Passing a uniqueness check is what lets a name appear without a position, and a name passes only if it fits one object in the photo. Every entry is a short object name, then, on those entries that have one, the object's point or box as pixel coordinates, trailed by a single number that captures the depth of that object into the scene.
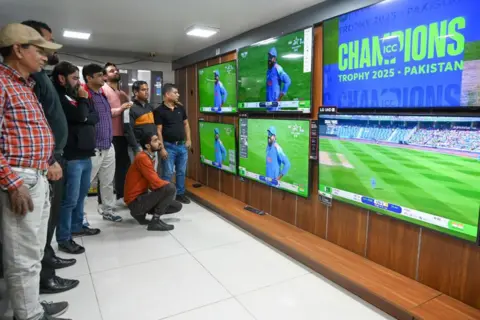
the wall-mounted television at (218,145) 4.20
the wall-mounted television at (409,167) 1.88
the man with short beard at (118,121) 3.88
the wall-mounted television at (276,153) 3.09
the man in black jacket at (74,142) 2.58
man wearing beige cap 1.56
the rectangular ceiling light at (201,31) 3.84
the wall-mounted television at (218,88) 4.14
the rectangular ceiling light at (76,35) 4.18
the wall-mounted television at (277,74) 2.98
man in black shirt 4.25
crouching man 3.38
